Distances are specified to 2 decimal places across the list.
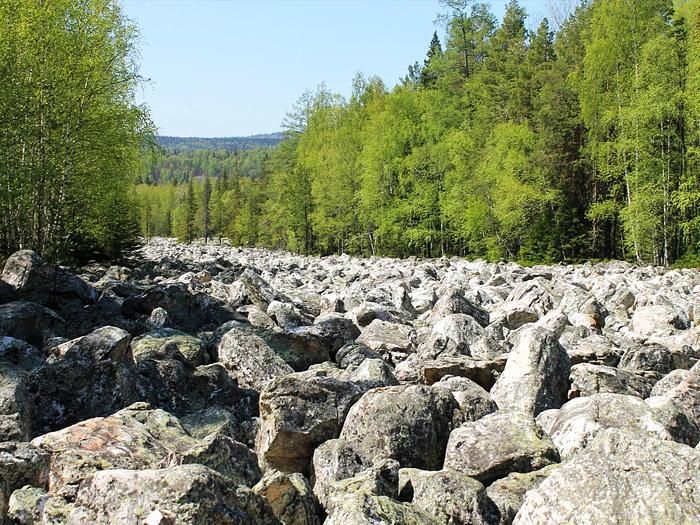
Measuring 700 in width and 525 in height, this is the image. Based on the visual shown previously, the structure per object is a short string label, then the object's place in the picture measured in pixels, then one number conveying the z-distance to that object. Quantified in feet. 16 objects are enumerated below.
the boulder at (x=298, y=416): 17.98
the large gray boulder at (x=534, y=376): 21.11
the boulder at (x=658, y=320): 34.76
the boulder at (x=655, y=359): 25.61
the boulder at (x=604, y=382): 21.80
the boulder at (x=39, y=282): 37.91
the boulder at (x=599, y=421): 16.85
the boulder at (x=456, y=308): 39.96
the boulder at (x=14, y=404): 17.23
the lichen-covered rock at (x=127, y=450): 14.30
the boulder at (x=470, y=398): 19.33
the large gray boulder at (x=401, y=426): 16.78
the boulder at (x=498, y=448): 15.88
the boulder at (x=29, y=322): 29.12
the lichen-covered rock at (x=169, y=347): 24.40
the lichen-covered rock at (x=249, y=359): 24.54
